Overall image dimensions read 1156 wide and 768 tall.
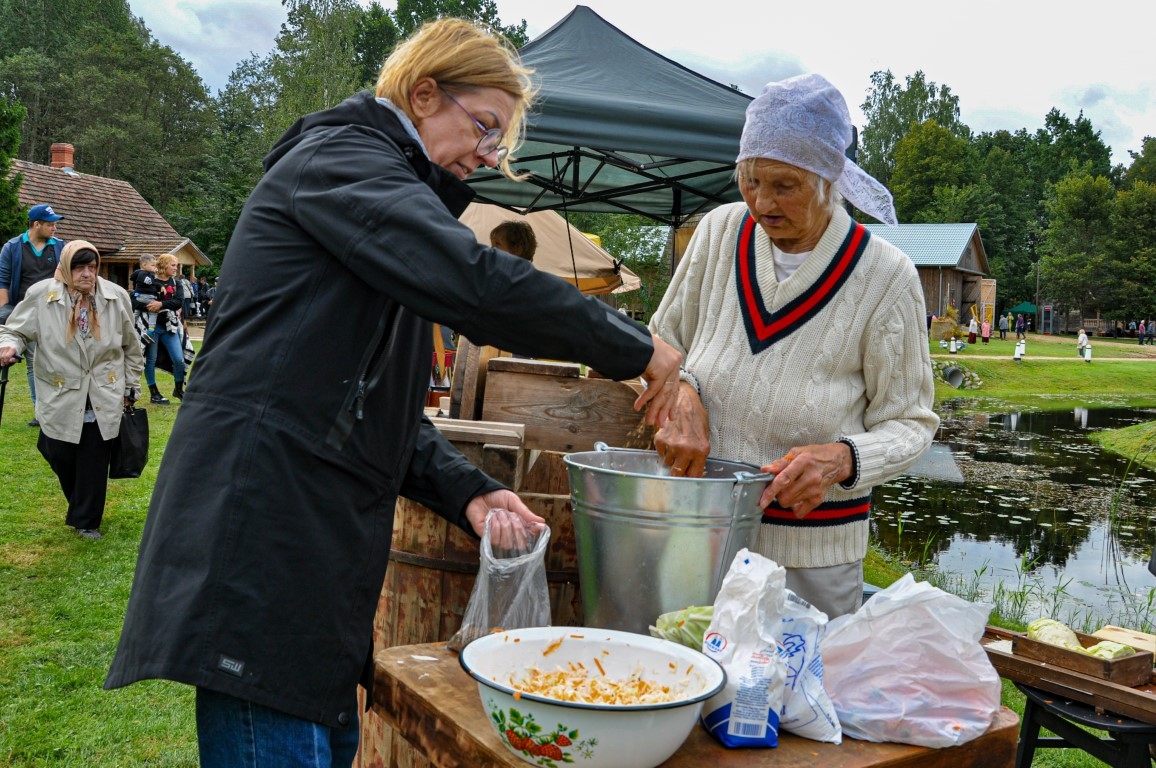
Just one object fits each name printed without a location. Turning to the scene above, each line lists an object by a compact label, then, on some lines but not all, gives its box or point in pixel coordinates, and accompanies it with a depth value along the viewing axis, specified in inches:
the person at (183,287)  493.3
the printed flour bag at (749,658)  54.0
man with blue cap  316.5
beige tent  404.3
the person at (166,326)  445.1
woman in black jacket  53.2
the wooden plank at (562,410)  98.9
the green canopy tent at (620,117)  217.9
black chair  109.0
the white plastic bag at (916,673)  57.6
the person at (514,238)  260.7
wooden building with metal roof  1860.2
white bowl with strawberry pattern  47.5
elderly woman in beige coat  235.0
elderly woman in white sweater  78.8
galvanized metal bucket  64.7
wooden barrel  84.4
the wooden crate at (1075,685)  108.7
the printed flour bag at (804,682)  56.0
